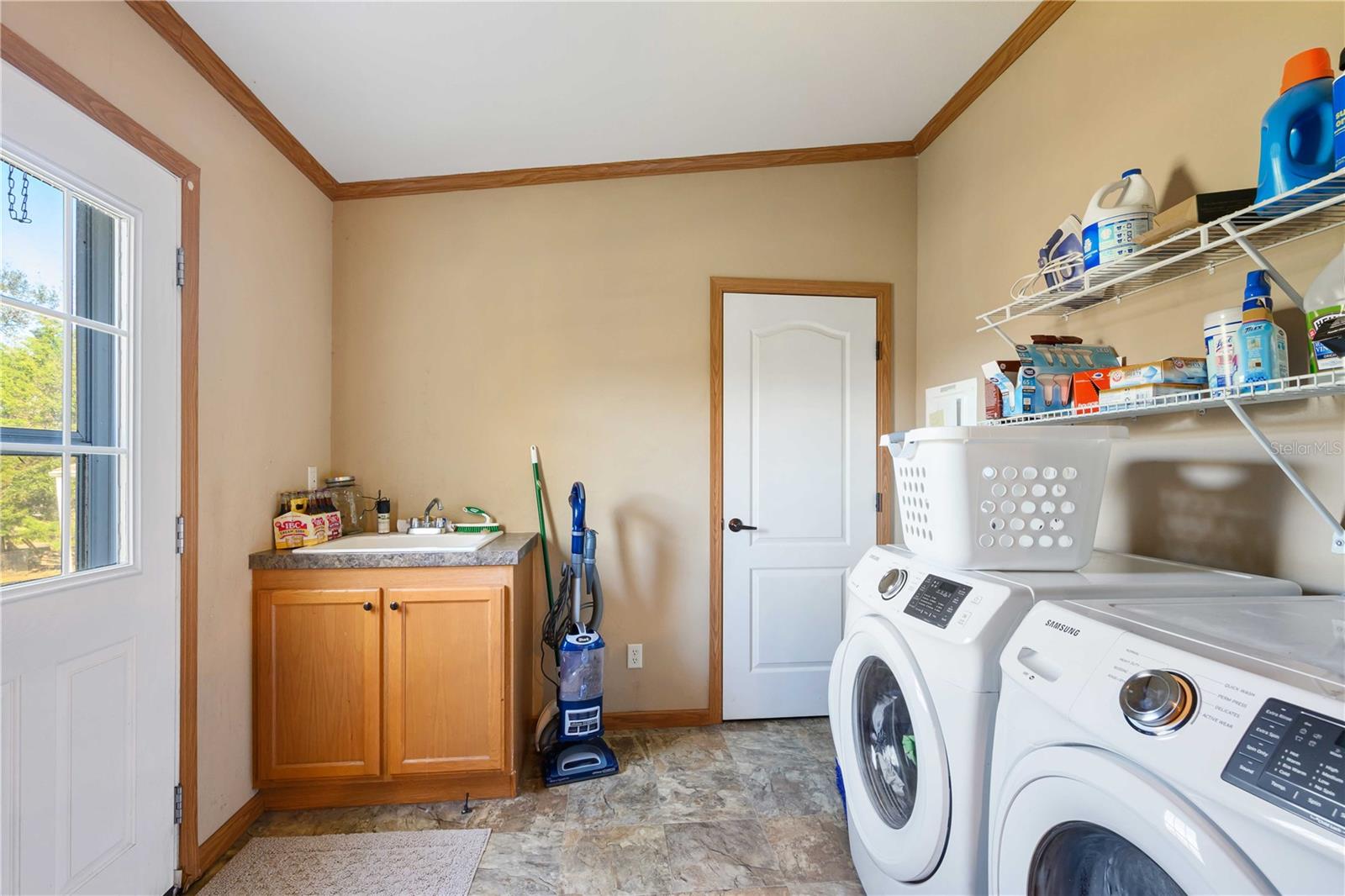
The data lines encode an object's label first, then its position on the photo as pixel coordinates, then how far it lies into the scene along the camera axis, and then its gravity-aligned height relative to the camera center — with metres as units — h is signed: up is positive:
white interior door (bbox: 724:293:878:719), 2.73 -0.22
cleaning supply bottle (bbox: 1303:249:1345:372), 0.94 +0.21
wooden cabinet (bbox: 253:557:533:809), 2.03 -0.80
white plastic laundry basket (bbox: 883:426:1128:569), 1.27 -0.10
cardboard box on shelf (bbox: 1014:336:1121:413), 1.55 +0.22
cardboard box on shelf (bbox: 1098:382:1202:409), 1.24 +0.12
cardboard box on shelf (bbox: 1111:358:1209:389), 1.23 +0.16
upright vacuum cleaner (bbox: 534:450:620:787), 2.28 -0.91
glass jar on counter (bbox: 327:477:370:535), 2.48 -0.23
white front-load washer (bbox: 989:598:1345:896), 0.59 -0.36
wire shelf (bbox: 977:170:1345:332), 1.02 +0.42
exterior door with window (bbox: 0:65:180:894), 1.23 -0.13
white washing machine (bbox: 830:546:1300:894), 1.10 -0.53
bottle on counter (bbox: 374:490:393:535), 2.50 -0.28
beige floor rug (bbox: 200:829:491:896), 1.70 -1.26
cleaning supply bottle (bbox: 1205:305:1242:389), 1.13 +0.20
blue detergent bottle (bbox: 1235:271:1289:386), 1.08 +0.18
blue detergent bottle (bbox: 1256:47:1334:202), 1.02 +0.56
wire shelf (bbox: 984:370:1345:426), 0.99 +0.09
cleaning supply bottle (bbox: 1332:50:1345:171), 0.93 +0.53
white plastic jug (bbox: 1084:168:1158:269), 1.36 +0.53
